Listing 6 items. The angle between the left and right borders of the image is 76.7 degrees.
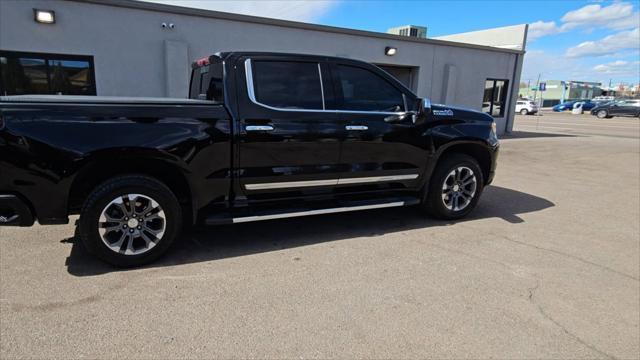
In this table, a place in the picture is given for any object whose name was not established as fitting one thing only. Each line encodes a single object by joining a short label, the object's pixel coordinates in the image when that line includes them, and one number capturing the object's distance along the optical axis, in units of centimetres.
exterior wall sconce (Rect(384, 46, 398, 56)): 1305
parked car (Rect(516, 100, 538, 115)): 4178
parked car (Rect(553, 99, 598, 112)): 4634
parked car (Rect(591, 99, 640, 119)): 3684
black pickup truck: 322
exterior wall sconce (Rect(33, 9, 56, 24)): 825
